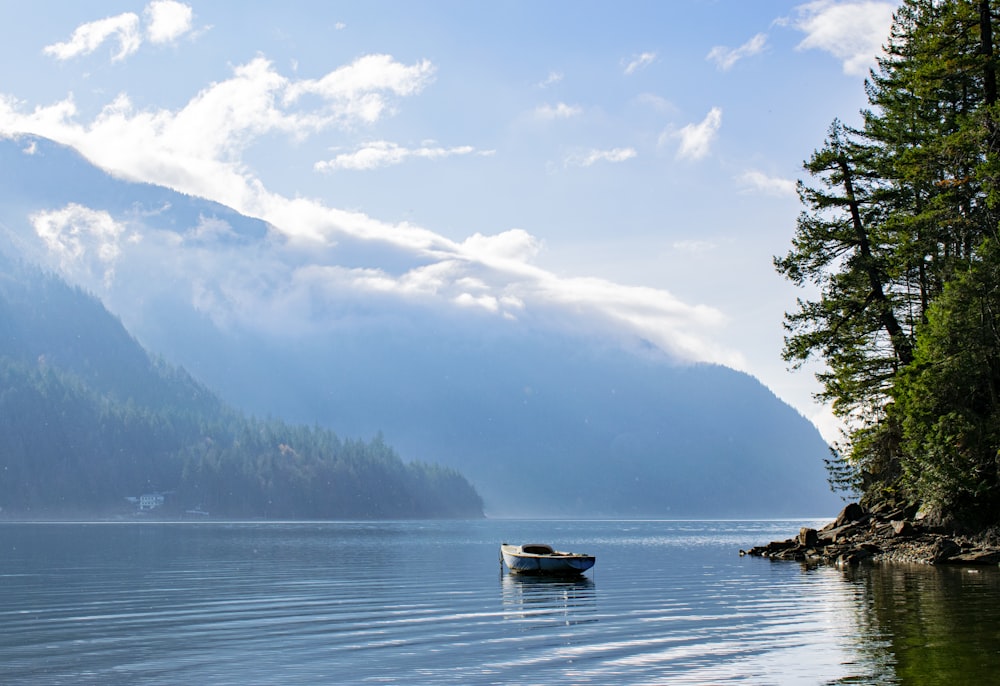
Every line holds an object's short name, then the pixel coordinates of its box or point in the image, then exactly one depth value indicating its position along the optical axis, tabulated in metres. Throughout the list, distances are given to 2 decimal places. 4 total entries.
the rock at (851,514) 76.06
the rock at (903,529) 62.91
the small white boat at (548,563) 60.72
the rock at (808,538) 75.12
